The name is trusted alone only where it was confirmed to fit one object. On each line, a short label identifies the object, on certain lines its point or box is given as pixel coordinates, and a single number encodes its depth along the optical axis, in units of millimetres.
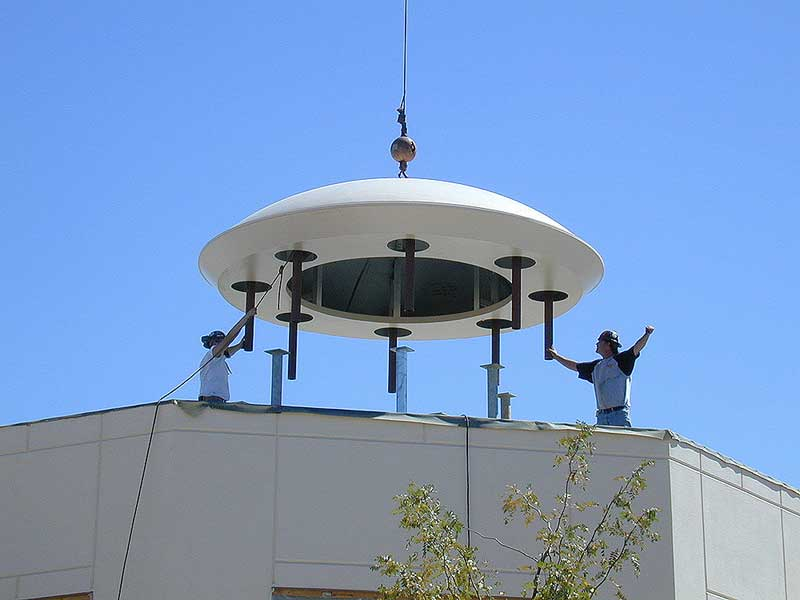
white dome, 17453
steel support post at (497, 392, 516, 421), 18675
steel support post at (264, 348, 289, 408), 17541
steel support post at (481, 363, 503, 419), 18234
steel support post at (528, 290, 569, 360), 19438
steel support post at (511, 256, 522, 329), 18422
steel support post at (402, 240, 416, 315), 17594
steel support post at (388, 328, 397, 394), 20781
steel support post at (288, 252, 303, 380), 18188
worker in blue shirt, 17422
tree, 13188
